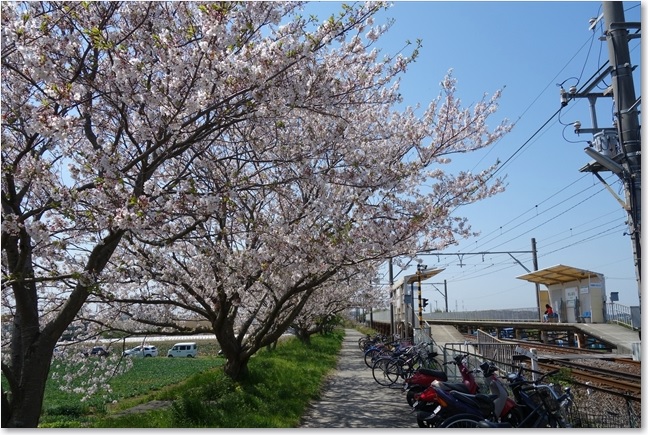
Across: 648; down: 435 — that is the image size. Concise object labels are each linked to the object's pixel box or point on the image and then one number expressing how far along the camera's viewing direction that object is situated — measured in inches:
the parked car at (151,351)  1735.0
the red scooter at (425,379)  308.3
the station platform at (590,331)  547.2
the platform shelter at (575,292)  697.6
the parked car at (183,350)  1764.6
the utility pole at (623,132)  234.5
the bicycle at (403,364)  457.7
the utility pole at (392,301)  1042.7
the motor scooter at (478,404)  229.9
